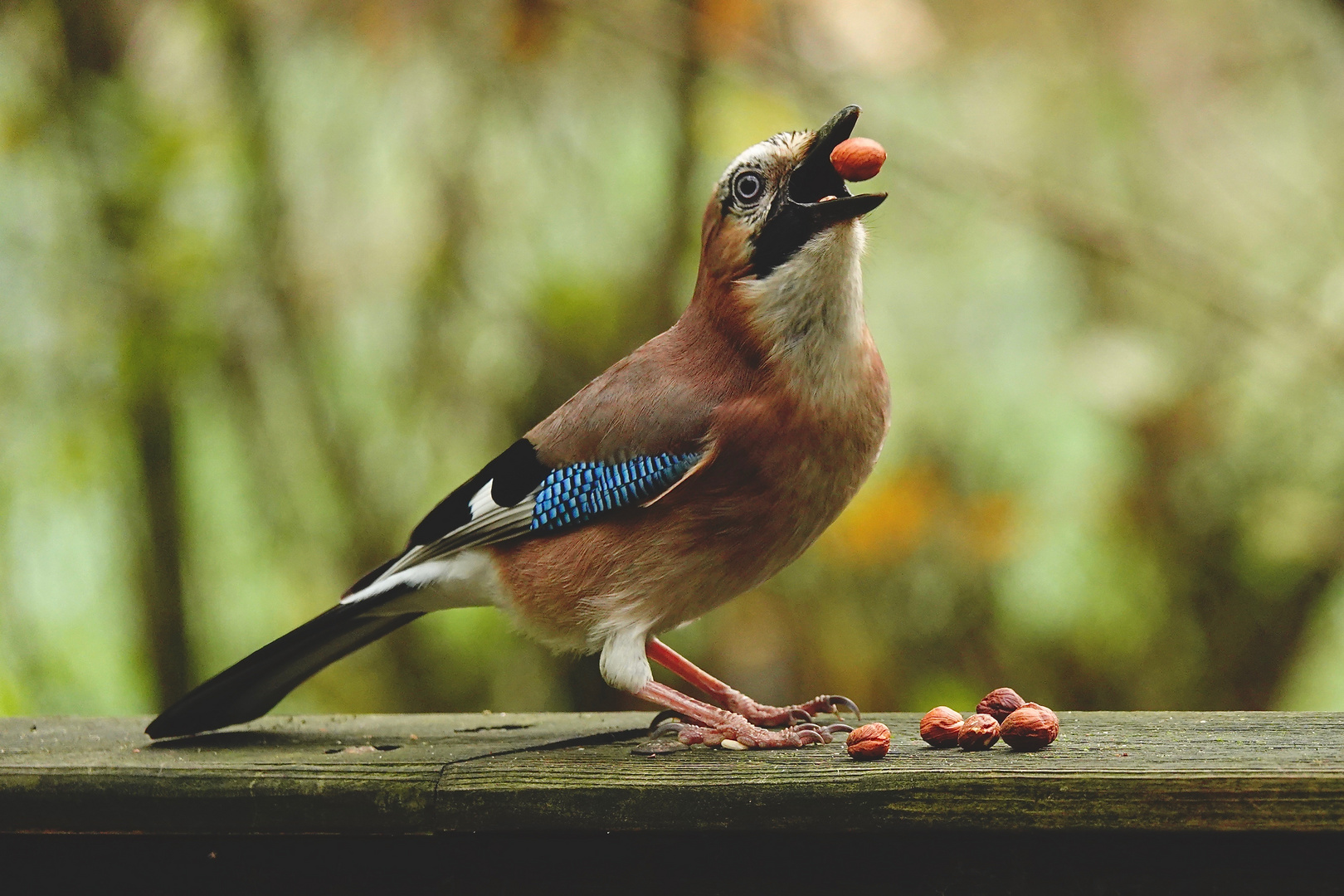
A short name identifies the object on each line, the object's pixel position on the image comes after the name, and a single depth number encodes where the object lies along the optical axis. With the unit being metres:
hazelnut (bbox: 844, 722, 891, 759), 4.21
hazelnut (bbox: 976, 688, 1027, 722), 4.70
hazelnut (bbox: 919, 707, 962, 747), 4.53
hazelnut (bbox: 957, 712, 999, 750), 4.37
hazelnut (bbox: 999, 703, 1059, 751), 4.29
